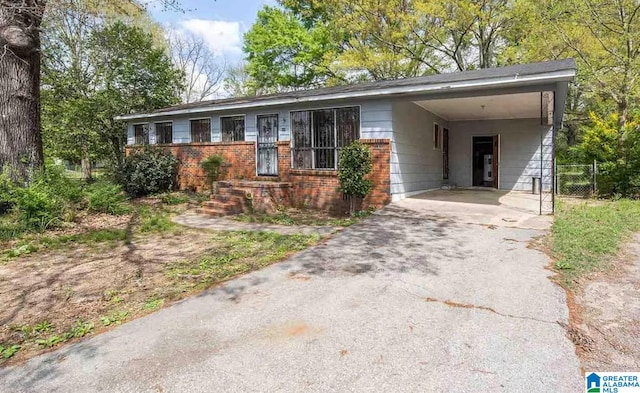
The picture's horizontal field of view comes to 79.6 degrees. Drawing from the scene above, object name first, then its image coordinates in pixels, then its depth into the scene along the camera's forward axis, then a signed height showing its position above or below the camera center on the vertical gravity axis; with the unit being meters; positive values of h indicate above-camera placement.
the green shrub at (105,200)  8.45 -0.46
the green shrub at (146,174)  12.23 +0.15
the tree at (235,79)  35.91 +9.07
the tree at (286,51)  25.00 +8.48
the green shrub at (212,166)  12.17 +0.35
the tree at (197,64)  33.00 +10.23
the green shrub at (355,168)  8.44 +0.14
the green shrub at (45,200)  6.79 -0.36
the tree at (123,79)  16.94 +4.69
